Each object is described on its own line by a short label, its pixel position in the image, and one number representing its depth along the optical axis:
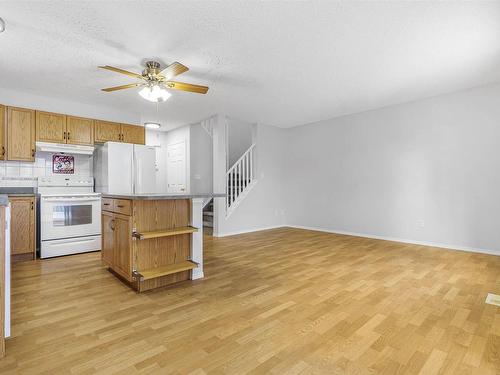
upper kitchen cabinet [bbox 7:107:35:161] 3.74
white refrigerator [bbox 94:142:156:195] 4.25
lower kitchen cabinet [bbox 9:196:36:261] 3.58
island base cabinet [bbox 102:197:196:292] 2.54
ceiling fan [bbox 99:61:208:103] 2.94
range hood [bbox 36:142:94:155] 3.89
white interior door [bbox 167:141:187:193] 6.68
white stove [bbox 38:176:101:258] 3.71
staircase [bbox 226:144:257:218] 5.68
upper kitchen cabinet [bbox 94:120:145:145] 4.46
